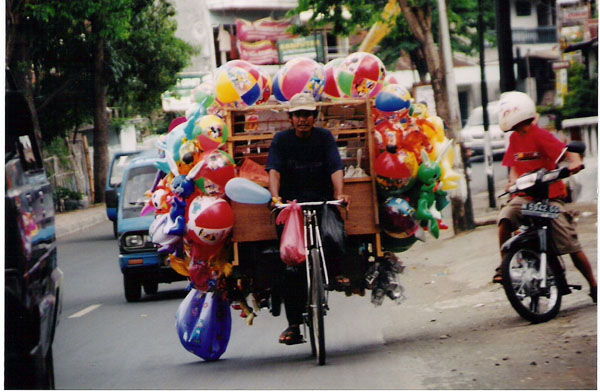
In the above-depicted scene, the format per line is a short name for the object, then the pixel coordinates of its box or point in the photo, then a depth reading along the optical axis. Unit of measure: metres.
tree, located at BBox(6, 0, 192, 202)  18.17
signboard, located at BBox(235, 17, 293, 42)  25.89
